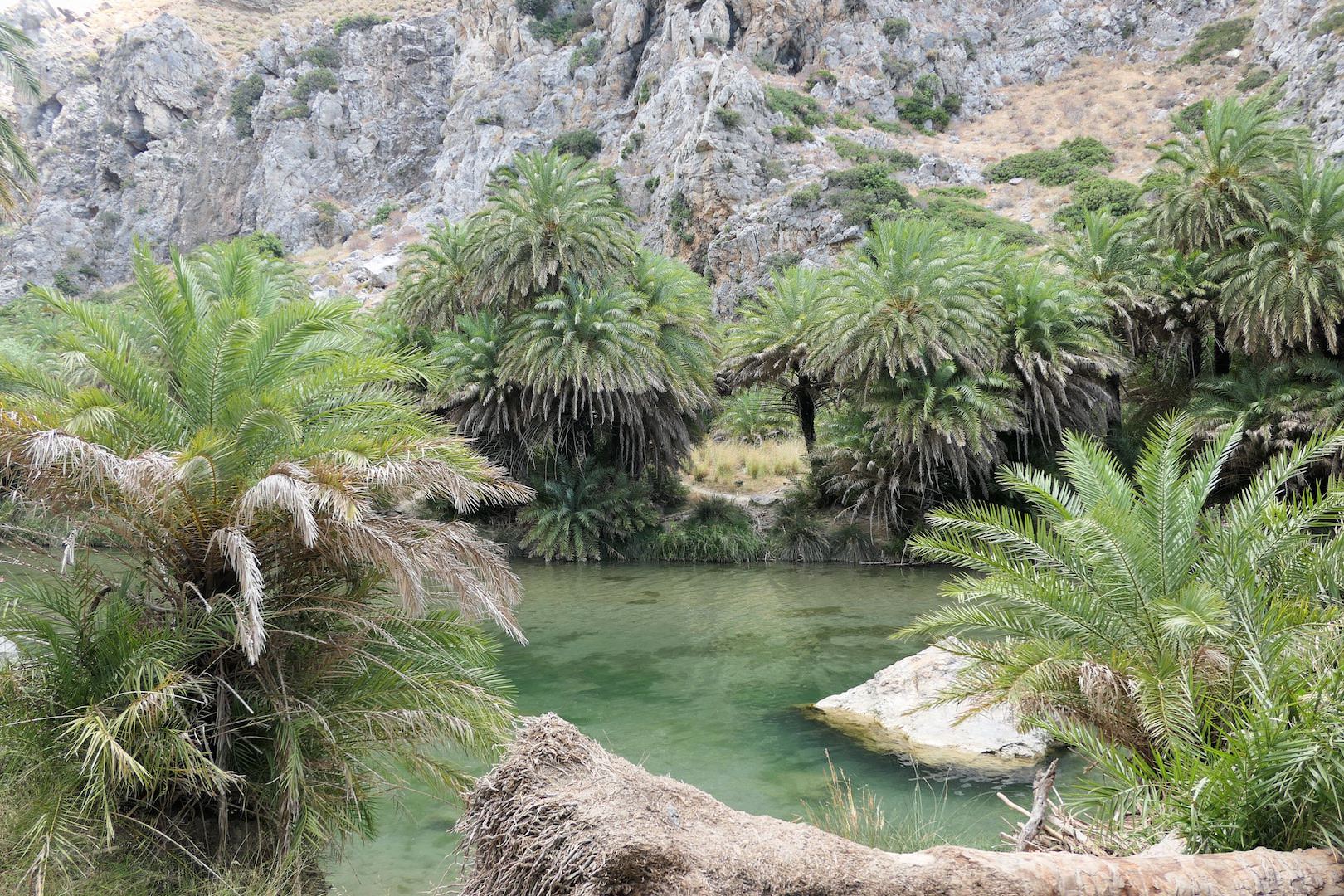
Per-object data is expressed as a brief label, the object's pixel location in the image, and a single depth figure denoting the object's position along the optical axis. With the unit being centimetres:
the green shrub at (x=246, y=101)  6962
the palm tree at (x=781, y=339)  2205
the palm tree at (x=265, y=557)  538
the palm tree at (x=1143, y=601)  491
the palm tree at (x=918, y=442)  1839
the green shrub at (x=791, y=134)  4625
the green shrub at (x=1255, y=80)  4291
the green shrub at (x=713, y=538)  2158
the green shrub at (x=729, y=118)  4353
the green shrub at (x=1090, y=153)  4612
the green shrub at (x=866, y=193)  3997
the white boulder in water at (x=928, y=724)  847
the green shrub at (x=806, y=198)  4144
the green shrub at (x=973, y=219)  3897
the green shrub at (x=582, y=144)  5509
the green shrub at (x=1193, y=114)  4147
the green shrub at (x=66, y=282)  6256
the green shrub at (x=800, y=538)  2127
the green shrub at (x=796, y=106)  4762
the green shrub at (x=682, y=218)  4322
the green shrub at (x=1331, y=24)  3669
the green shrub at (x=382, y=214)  6381
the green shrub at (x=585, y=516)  2178
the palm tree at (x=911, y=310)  1825
